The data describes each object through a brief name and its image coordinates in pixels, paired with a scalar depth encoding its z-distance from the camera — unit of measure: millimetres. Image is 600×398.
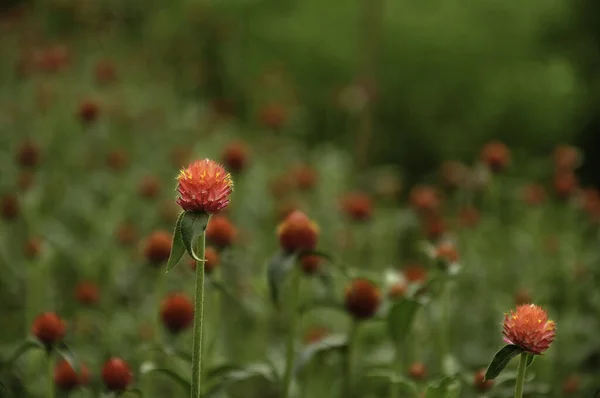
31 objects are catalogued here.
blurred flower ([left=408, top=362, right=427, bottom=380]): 4148
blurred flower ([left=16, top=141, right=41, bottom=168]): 5699
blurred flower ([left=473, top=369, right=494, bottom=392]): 3525
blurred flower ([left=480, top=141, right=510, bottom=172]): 5253
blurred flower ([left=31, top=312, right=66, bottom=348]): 3268
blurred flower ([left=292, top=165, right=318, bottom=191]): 6516
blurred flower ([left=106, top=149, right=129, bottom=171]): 6266
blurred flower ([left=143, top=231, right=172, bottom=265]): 4062
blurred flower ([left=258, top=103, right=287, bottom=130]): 7211
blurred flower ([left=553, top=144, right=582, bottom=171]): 5992
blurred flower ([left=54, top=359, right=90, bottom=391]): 3711
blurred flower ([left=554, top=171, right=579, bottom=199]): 5895
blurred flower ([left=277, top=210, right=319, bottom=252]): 3422
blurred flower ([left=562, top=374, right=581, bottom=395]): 4713
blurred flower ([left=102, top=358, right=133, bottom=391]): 3152
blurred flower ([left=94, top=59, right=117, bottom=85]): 8227
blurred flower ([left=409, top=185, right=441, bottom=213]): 5910
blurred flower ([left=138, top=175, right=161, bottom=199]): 6195
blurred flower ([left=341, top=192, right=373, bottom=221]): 5547
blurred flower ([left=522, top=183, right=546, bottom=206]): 6563
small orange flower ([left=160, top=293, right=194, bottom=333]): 3814
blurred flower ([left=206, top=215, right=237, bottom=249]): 3852
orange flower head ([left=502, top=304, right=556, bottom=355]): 2537
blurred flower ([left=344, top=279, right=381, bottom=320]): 3722
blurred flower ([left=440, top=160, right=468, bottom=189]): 6301
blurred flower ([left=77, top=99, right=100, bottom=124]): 5715
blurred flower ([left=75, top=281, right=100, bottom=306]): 5035
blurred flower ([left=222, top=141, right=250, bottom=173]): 5203
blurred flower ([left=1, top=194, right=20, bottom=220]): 5434
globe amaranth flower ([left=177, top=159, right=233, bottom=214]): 2463
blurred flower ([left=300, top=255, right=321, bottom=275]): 4184
